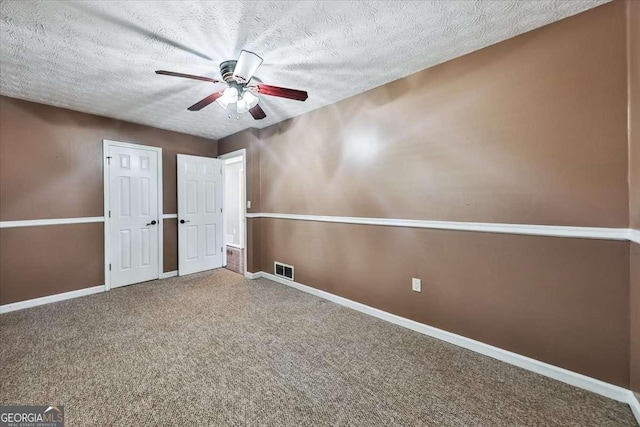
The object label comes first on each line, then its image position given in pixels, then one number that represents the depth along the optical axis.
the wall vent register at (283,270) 3.92
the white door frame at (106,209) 3.73
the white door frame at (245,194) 4.38
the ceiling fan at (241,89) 2.05
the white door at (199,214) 4.48
